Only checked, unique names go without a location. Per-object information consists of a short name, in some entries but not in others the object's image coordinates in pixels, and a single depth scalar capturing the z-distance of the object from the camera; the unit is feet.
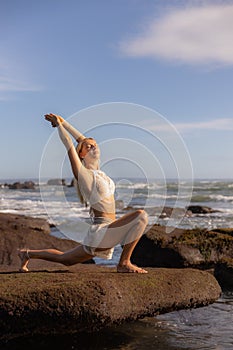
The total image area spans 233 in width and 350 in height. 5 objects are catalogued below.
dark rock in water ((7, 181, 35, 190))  317.30
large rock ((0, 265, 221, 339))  19.20
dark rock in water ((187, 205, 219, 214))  111.49
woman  22.89
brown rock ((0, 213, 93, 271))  33.80
